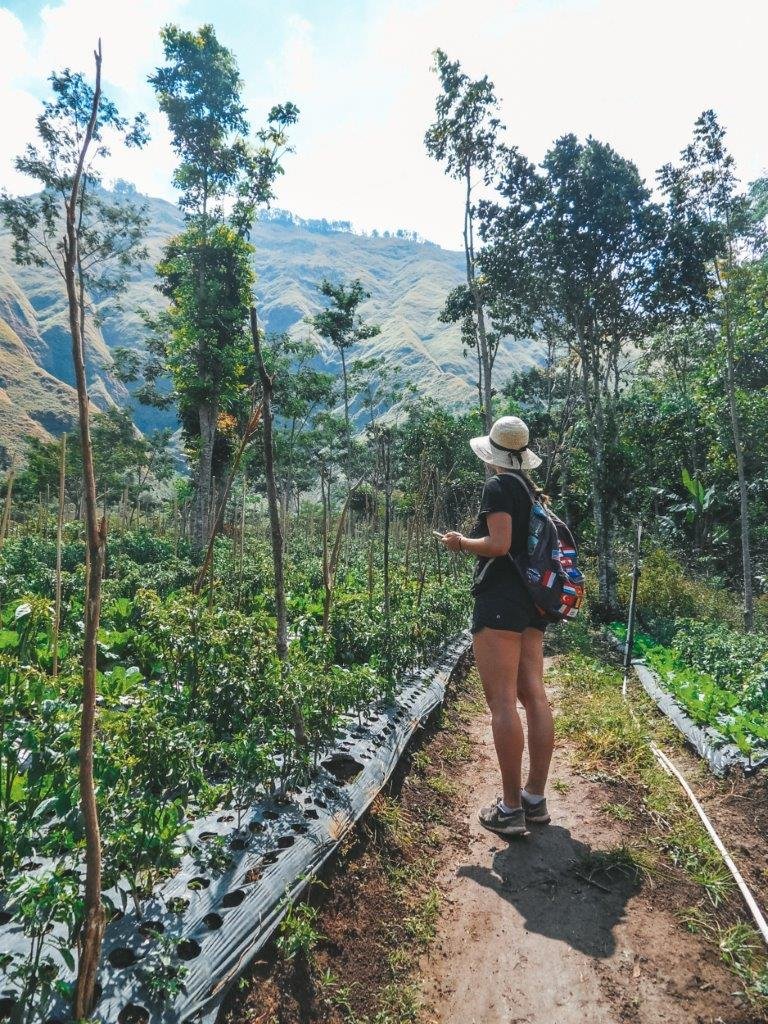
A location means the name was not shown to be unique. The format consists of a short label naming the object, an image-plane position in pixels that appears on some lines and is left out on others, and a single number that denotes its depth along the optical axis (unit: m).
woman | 2.85
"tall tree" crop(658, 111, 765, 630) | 9.71
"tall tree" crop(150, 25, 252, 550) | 14.82
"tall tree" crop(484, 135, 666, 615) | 10.98
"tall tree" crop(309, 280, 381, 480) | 20.91
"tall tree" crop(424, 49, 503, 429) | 12.07
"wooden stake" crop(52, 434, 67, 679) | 3.54
